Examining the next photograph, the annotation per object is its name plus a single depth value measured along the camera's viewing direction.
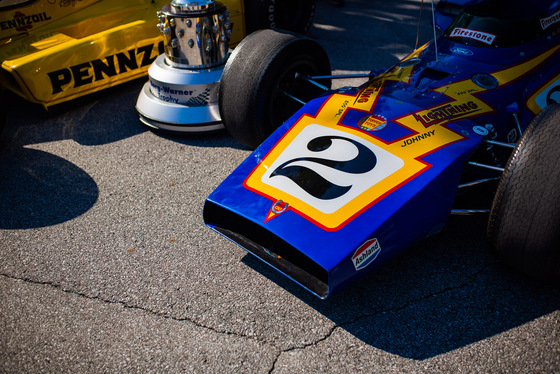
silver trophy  3.83
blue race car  2.20
